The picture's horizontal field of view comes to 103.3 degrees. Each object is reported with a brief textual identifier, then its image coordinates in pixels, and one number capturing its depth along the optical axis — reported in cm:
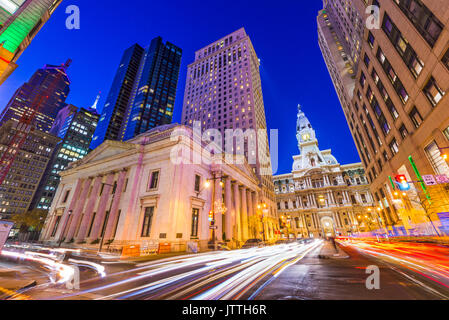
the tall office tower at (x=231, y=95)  6294
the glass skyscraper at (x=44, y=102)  13260
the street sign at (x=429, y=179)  1652
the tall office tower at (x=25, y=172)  8600
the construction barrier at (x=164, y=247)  1905
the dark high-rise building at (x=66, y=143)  9631
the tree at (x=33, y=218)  5061
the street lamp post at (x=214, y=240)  2437
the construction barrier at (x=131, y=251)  1636
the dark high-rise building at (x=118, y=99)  11656
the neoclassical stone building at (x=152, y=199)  2338
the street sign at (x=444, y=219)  1867
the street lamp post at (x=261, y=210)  3721
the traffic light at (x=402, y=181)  1409
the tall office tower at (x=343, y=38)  3746
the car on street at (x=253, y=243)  2581
